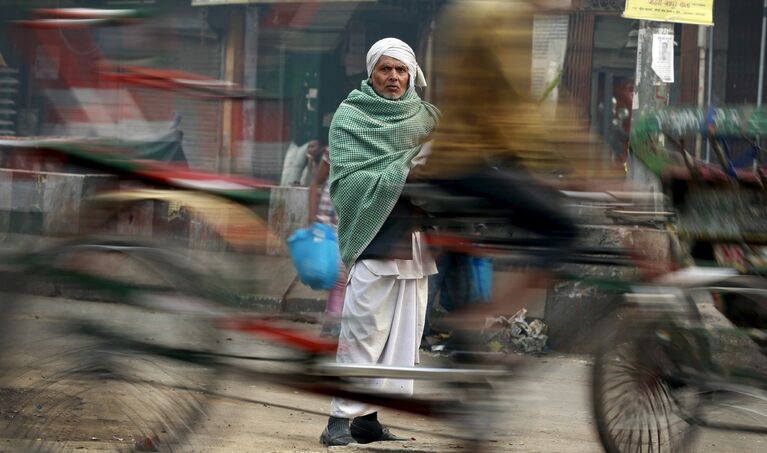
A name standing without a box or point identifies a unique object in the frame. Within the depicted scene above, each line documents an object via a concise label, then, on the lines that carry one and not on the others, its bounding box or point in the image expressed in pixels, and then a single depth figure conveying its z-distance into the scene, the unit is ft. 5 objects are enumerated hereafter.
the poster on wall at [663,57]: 54.75
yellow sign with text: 51.09
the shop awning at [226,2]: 60.79
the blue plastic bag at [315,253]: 31.95
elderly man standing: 27.38
